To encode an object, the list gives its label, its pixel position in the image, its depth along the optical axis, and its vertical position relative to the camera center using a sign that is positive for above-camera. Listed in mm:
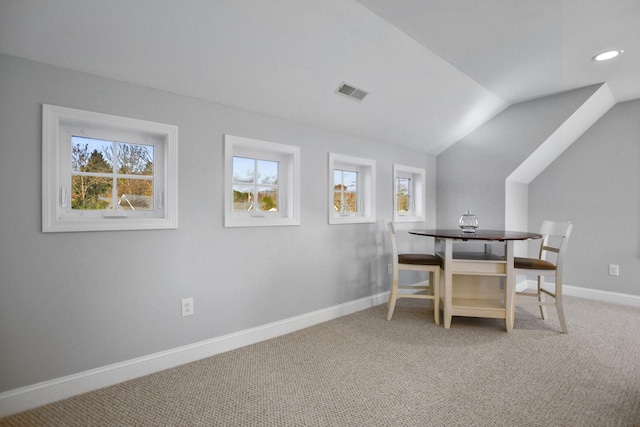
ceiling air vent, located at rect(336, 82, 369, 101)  2681 +1028
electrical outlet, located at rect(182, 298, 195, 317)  2273 -684
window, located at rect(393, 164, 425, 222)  4164 +231
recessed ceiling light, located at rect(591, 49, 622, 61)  2566 +1275
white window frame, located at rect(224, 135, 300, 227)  2486 +264
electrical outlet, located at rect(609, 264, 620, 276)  3669 -664
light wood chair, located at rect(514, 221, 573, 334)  2811 -504
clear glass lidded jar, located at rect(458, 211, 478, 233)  3217 -107
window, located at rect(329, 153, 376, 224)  3482 +245
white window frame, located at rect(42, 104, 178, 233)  1801 +267
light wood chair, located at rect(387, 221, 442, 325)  3029 -541
